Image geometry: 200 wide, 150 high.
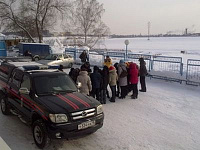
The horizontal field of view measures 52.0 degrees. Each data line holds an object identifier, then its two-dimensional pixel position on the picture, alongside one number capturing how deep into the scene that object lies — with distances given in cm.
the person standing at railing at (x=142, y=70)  937
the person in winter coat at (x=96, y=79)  731
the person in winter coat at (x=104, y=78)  764
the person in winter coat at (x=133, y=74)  831
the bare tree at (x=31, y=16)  2712
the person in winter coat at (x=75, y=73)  759
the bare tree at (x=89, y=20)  3050
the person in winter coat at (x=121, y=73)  823
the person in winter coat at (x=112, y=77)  791
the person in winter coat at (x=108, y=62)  805
